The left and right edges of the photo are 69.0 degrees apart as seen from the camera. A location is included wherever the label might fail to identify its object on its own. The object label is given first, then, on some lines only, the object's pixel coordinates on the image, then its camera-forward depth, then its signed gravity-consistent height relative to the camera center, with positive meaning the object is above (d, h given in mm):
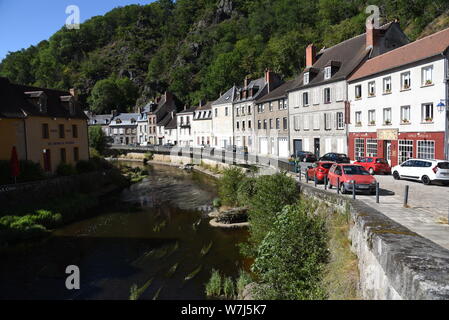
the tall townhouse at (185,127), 61125 +3031
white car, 16531 -1891
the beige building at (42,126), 23828 +1786
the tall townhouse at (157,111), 71562 +7194
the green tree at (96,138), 42209 +1016
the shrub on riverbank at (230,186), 23062 -3168
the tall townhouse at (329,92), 28969 +4588
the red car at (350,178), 14117 -1814
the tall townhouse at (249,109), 43906 +4532
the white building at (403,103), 20156 +2320
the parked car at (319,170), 17938 -1787
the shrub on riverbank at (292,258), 9688 -3882
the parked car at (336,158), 24469 -1501
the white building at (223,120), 49906 +3405
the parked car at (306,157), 27875 -1534
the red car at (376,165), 21783 -1932
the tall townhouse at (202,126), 55875 +2871
